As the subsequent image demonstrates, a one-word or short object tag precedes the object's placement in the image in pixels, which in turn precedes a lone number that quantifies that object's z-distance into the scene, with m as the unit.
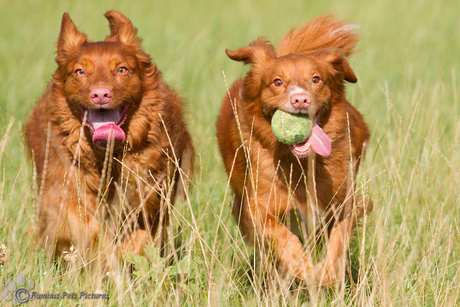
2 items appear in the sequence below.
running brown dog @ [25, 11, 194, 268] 8.58
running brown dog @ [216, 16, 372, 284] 8.24
